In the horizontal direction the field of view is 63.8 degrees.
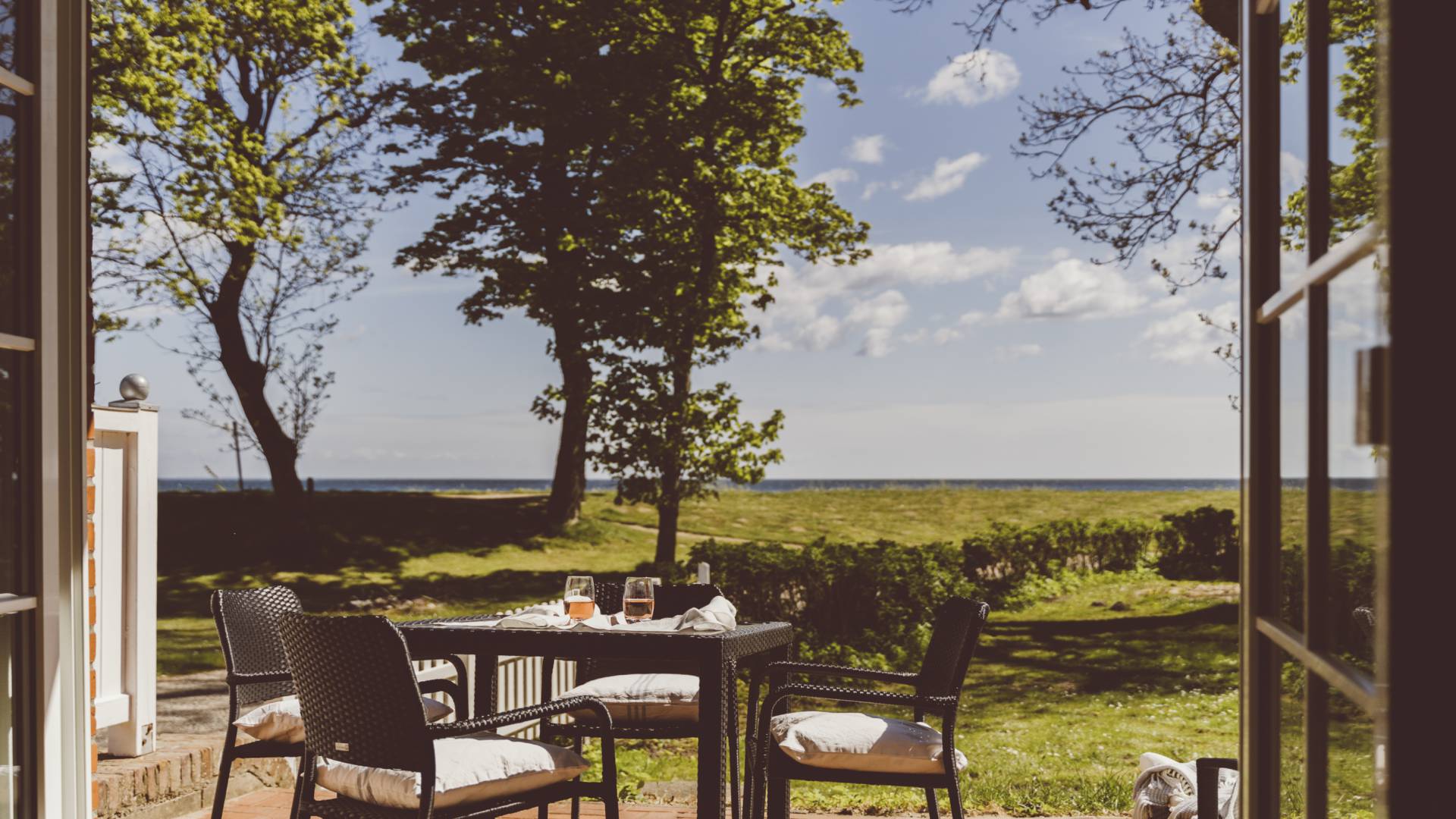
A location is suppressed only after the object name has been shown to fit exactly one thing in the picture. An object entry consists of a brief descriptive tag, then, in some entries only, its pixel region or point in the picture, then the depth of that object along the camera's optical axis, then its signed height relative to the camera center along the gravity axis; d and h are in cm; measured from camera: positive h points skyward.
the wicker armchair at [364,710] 255 -62
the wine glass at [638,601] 371 -54
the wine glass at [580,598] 365 -52
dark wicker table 317 -62
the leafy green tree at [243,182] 1243 +297
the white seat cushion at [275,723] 354 -88
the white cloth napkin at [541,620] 352 -58
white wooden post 446 -57
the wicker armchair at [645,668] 387 -91
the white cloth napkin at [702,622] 343 -57
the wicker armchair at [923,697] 309 -74
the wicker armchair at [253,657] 355 -71
